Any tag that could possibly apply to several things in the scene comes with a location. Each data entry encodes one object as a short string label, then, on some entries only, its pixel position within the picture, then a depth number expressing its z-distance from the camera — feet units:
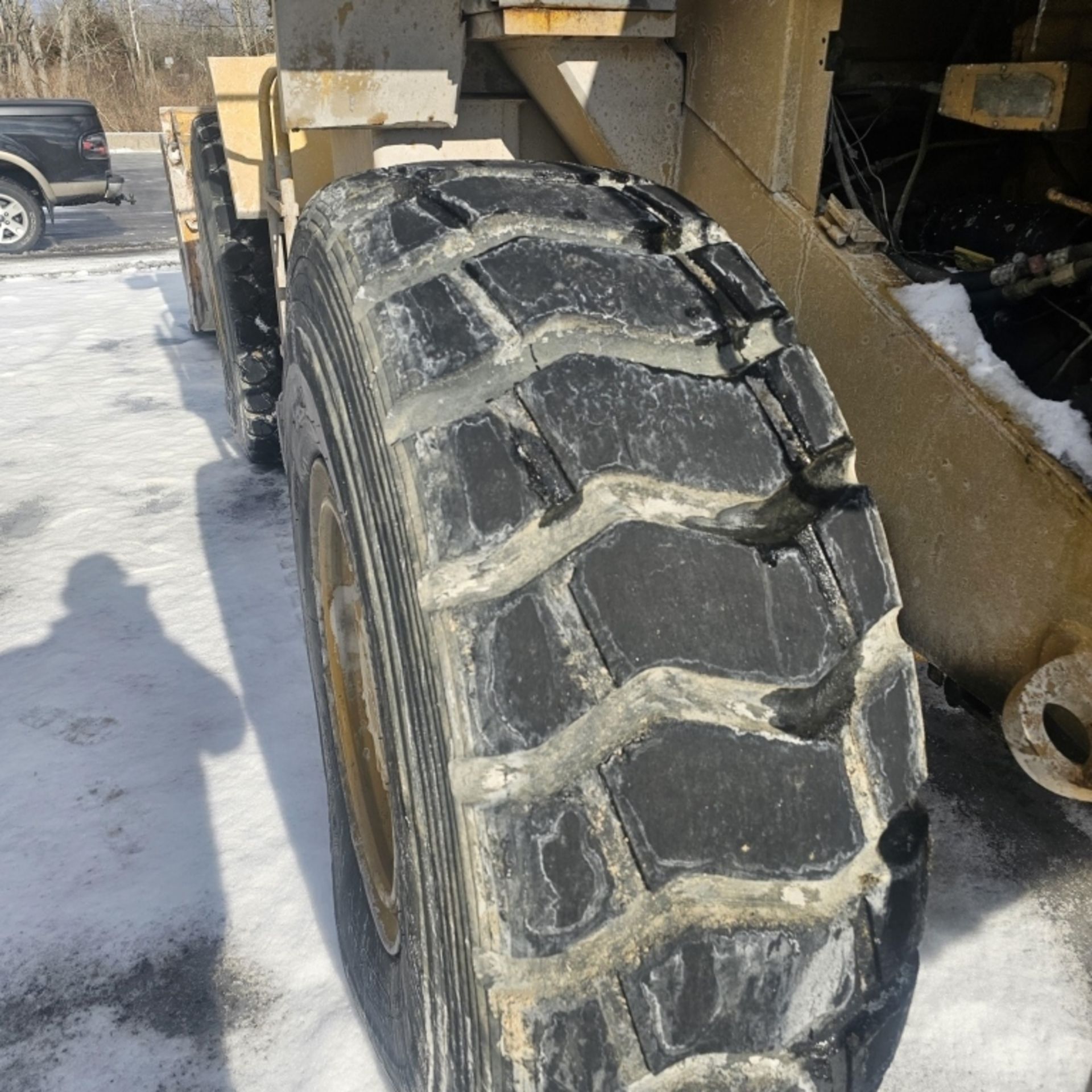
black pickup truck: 33.50
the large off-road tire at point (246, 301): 12.22
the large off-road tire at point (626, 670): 2.94
